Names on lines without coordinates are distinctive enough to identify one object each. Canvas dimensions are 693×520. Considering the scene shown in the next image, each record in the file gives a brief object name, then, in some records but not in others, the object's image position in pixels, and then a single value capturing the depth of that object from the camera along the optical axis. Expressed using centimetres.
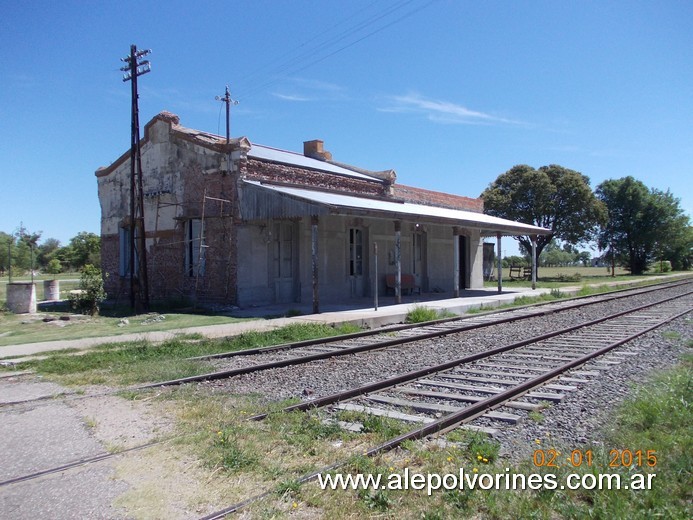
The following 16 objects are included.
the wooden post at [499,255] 2521
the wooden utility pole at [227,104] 2215
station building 1728
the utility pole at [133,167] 1786
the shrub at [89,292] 1758
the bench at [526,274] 4308
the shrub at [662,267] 6494
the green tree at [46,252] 8584
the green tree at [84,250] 6317
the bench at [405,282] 2217
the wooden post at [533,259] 2736
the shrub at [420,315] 1531
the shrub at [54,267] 6325
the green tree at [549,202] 4736
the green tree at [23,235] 4865
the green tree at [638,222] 5750
